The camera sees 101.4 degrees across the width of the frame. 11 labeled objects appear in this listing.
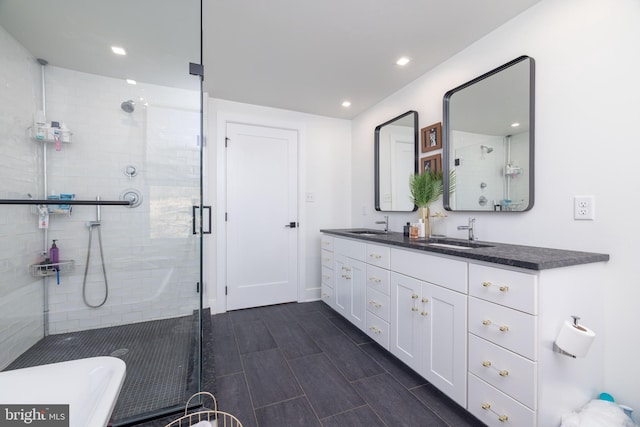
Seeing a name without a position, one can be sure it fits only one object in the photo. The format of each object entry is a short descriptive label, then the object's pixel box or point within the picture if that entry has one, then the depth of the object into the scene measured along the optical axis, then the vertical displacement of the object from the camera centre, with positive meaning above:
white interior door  3.06 -0.05
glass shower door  1.74 +0.13
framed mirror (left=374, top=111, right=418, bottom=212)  2.56 +0.54
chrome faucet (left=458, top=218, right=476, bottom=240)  1.91 -0.11
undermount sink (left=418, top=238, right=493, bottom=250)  1.76 -0.22
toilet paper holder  1.06 -0.54
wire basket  1.34 -1.12
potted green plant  2.21 +0.18
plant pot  2.20 -0.06
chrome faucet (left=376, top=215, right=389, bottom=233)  2.83 -0.11
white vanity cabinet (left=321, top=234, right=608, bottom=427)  1.12 -0.59
